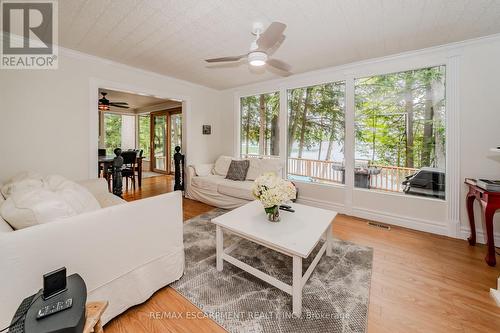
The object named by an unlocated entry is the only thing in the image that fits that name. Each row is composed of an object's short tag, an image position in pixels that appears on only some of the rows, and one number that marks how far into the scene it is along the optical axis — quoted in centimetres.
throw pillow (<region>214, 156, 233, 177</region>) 446
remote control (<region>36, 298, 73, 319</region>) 78
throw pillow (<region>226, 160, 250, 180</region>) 403
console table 205
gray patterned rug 145
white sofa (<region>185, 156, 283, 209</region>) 361
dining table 443
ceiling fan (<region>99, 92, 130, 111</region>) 508
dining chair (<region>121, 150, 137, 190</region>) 515
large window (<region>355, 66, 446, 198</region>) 288
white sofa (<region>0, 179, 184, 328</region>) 102
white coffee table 150
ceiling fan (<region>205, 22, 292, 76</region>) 176
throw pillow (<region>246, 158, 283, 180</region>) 391
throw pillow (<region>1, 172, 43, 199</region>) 159
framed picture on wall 485
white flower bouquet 190
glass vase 198
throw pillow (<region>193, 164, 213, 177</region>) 441
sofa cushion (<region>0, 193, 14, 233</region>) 106
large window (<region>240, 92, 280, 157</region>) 440
